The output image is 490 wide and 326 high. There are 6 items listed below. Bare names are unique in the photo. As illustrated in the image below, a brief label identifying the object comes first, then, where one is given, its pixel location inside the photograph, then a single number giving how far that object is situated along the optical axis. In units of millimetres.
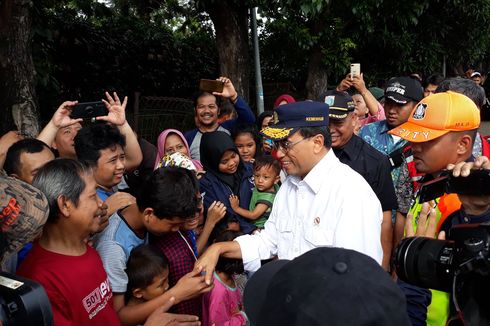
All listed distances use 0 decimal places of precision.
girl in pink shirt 2848
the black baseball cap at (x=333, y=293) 1062
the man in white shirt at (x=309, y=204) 2258
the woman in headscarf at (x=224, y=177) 3860
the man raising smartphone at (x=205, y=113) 4539
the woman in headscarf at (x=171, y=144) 4102
